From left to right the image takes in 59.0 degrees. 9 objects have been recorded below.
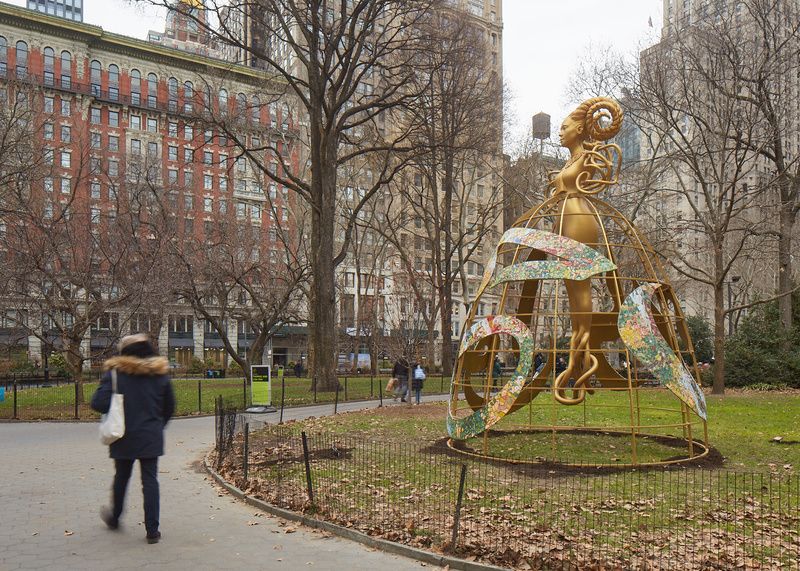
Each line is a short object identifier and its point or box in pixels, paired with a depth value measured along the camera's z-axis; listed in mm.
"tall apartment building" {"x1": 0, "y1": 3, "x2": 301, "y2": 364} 55938
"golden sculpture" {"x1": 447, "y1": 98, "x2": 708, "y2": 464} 10711
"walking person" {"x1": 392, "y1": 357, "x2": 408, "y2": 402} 23922
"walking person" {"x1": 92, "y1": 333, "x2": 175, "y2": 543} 6828
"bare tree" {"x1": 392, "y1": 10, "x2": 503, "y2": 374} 24781
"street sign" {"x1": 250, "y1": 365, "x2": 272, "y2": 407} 21156
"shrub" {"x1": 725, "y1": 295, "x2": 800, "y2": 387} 27000
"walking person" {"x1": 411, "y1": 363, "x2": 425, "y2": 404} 23938
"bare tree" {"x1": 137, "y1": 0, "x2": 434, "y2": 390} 22781
